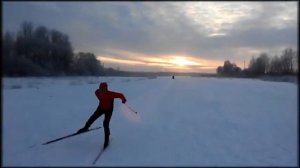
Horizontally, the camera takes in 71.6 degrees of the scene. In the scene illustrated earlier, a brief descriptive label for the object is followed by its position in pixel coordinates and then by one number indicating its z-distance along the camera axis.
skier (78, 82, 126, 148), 5.44
